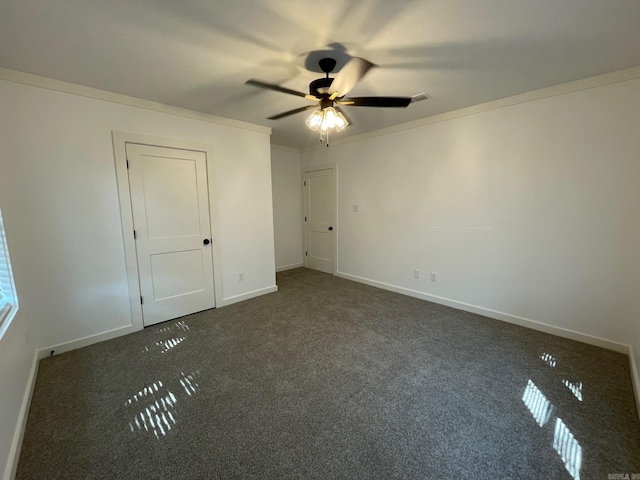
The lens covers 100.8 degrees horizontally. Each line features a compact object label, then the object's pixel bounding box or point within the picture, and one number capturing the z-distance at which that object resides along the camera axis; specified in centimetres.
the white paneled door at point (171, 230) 284
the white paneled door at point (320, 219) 485
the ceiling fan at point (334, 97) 167
